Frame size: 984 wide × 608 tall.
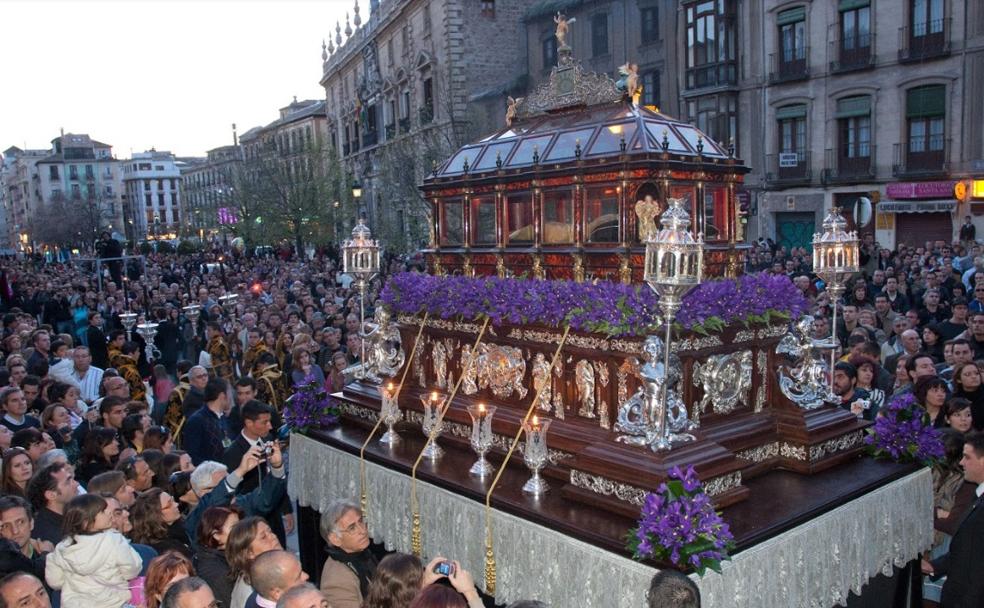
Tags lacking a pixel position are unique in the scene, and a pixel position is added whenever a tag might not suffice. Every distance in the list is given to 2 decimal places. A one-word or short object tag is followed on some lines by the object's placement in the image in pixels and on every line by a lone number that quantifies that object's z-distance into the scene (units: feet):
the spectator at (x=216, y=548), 15.31
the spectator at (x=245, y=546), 14.30
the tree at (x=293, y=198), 116.88
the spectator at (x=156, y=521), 16.22
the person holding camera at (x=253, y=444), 21.97
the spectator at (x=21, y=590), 12.32
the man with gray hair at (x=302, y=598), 11.07
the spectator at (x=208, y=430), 23.94
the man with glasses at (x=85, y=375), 32.27
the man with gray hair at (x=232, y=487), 17.99
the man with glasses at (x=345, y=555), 14.94
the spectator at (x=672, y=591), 11.58
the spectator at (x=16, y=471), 18.69
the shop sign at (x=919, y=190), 79.00
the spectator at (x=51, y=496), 17.38
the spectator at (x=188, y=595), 11.73
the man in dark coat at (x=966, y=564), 15.28
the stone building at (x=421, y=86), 97.50
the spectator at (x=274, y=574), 12.52
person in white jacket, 14.30
